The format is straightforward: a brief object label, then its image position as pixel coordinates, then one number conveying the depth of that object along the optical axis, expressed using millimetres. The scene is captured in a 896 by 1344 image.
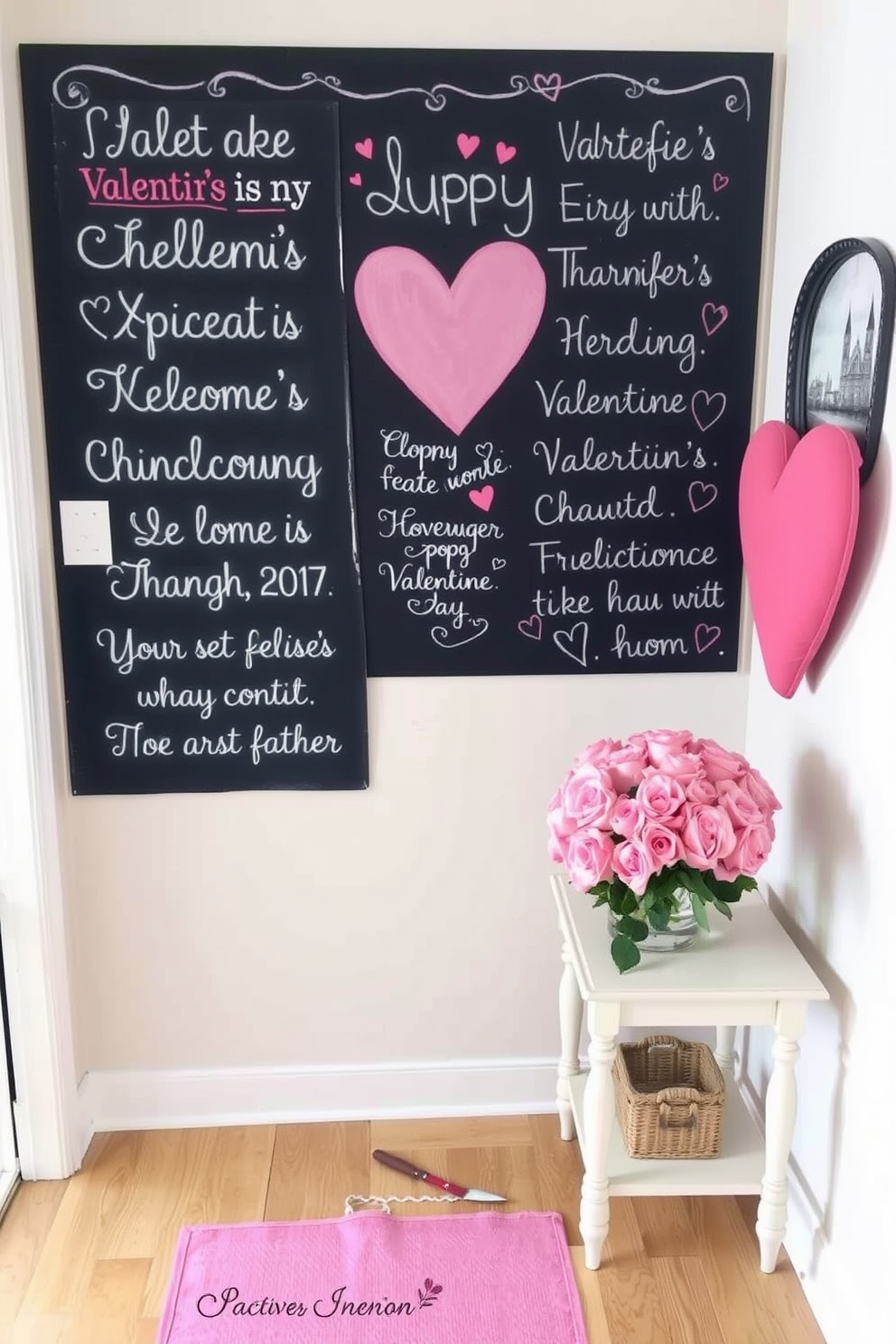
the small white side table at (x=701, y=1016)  1772
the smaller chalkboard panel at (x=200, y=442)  1961
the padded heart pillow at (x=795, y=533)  1658
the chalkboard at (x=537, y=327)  1959
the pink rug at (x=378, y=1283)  1811
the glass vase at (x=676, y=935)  1879
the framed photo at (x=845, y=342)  1617
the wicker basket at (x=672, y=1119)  1929
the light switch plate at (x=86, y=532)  2070
